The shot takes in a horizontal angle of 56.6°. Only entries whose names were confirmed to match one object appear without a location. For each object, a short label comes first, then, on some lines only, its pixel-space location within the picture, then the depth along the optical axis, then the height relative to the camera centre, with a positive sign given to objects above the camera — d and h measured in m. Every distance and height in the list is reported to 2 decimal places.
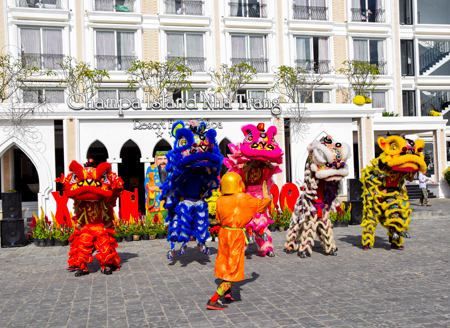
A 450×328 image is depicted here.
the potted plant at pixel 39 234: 10.62 -1.58
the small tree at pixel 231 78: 20.08 +4.43
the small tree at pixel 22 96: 13.19 +3.63
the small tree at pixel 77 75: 18.75 +4.40
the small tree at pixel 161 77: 19.03 +4.39
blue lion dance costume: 7.86 -0.27
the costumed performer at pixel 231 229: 5.37 -0.83
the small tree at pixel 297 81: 20.22 +4.26
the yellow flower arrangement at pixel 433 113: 22.39 +2.53
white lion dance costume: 8.25 -0.80
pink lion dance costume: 8.64 +0.02
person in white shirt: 17.38 -1.06
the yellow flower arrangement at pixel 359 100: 15.76 +2.35
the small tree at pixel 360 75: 22.25 +4.86
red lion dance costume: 7.28 -0.77
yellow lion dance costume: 8.36 -0.54
